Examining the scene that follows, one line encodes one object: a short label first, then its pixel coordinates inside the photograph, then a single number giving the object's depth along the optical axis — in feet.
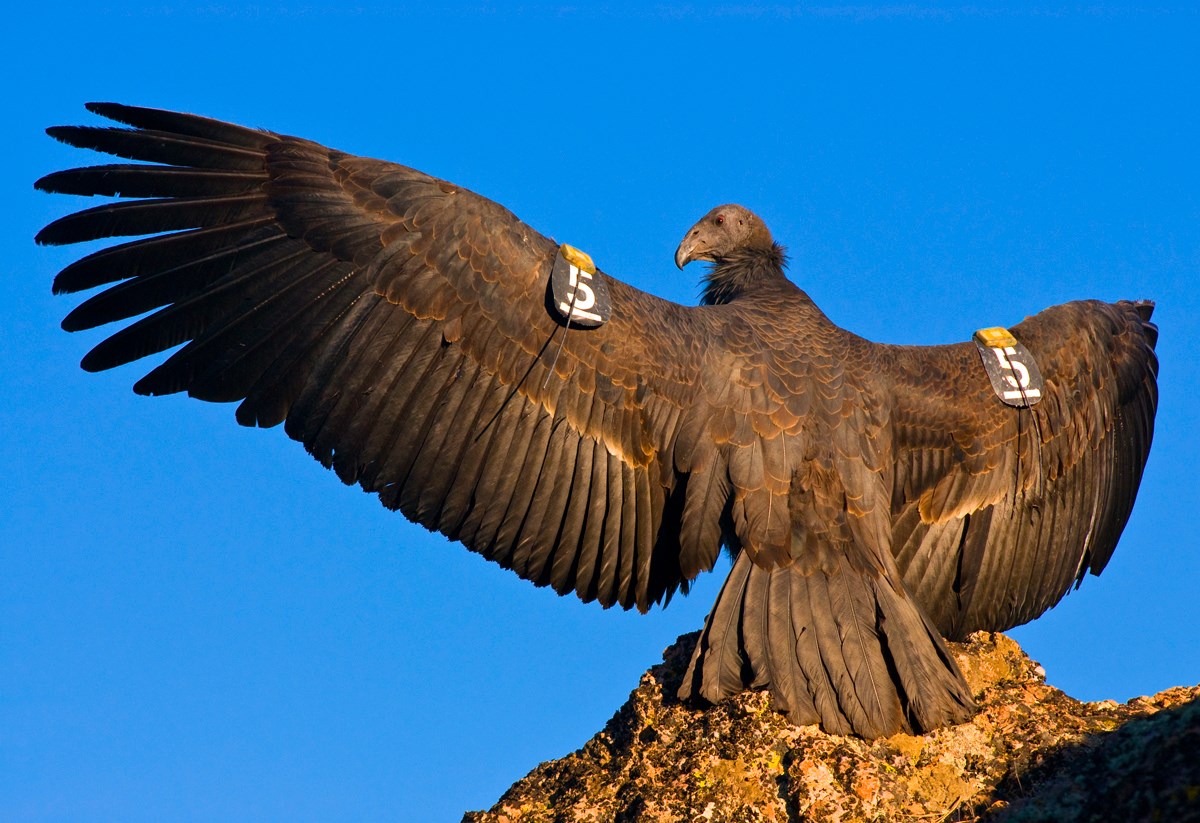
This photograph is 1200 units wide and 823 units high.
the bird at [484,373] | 37.81
